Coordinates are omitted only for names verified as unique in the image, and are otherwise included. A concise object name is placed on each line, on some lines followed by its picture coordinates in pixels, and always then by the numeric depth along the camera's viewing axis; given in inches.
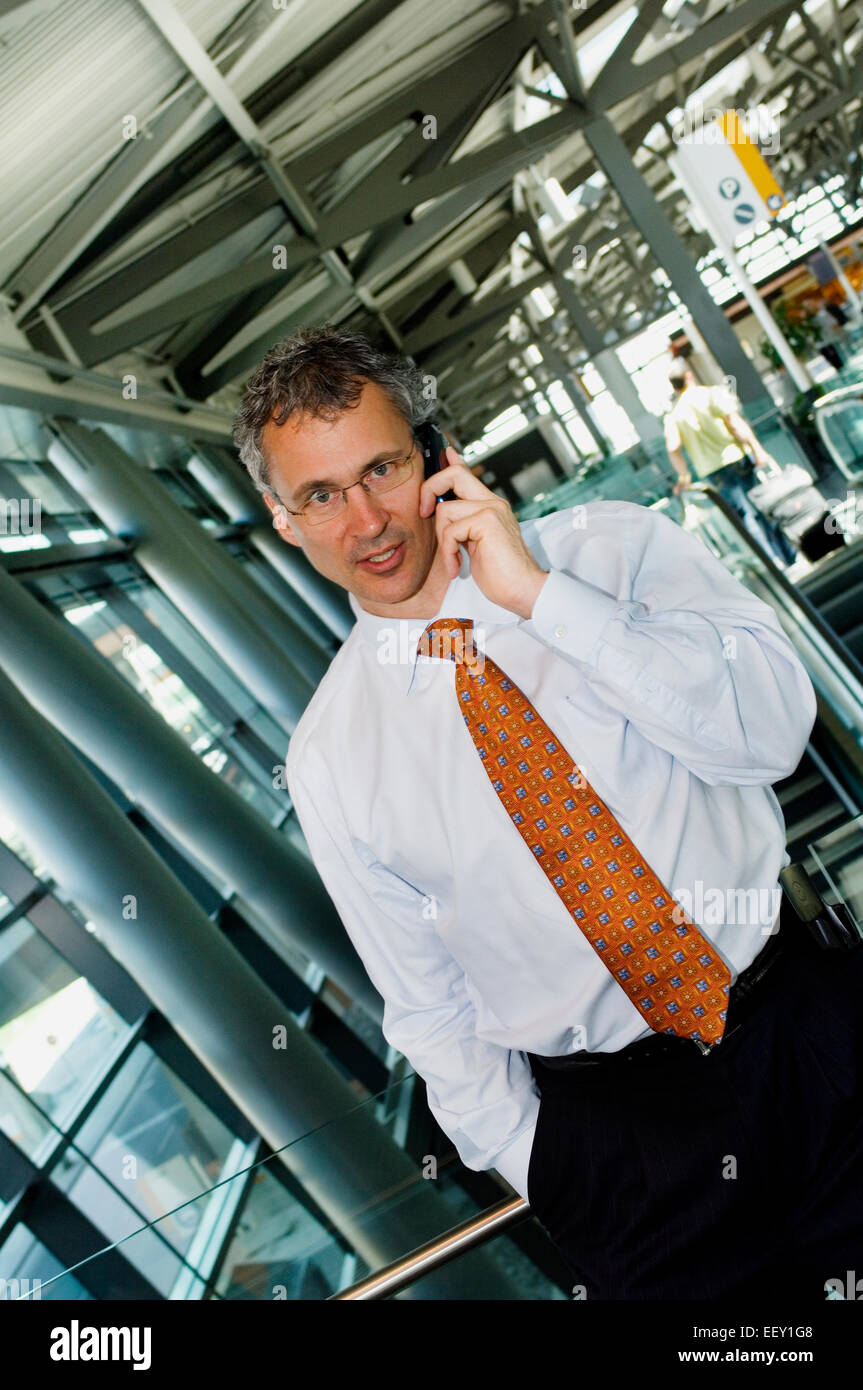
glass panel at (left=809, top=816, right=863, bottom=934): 73.5
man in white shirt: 63.8
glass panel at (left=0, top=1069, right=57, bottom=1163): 231.6
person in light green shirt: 310.0
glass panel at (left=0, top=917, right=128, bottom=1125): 249.3
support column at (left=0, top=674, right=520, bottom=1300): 222.2
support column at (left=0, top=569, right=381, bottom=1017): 260.1
